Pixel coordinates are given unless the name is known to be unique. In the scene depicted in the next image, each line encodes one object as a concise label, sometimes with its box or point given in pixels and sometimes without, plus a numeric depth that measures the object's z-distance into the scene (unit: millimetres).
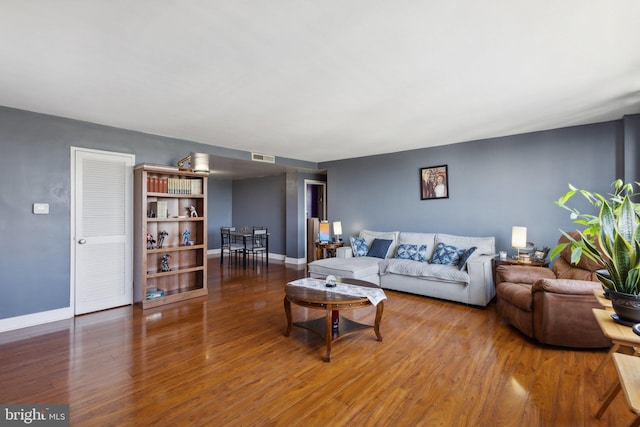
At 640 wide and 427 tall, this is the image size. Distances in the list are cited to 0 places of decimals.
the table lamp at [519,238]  4121
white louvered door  3802
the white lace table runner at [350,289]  2869
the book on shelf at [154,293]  4095
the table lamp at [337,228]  6422
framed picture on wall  5305
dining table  6908
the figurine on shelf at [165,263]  4352
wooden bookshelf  4074
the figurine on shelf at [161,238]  4438
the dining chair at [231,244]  7110
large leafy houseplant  1569
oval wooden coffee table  2695
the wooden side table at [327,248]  6133
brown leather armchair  2721
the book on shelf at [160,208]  4259
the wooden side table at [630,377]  1063
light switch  3488
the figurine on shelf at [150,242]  4309
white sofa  4059
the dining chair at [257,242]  6993
